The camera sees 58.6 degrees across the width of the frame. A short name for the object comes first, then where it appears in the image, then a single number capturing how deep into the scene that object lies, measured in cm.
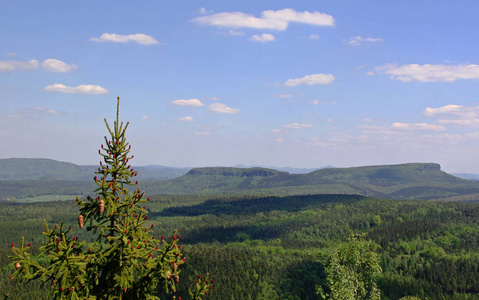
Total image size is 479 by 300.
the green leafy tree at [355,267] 8294
